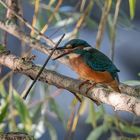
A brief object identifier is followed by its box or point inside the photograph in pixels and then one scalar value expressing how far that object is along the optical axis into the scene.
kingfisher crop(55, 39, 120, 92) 7.04
